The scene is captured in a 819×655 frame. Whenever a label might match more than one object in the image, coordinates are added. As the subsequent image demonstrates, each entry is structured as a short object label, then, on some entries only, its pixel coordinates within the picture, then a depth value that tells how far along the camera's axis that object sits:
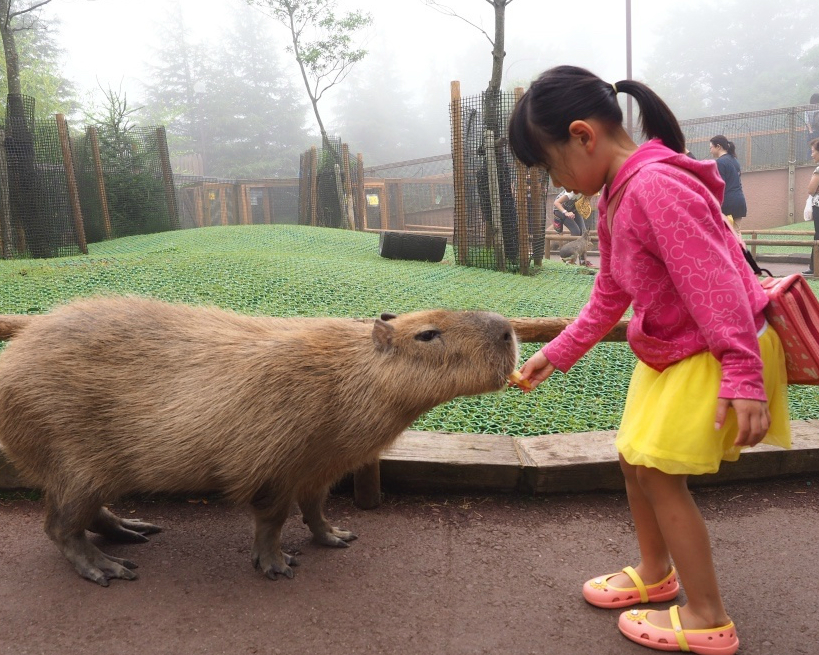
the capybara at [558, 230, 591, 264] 10.84
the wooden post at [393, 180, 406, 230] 20.38
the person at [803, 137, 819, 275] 9.08
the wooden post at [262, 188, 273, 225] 20.80
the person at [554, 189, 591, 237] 12.86
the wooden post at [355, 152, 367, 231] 15.34
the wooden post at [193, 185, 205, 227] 18.98
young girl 1.58
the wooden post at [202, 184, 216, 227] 18.55
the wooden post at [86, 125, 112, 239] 10.08
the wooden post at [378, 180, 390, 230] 18.47
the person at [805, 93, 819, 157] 18.25
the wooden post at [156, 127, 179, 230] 11.59
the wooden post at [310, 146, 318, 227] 14.73
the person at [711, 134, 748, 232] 7.60
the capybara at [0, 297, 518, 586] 2.22
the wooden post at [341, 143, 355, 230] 14.52
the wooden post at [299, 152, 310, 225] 15.34
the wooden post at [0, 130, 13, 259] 8.21
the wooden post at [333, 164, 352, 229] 14.67
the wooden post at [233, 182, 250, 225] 19.42
